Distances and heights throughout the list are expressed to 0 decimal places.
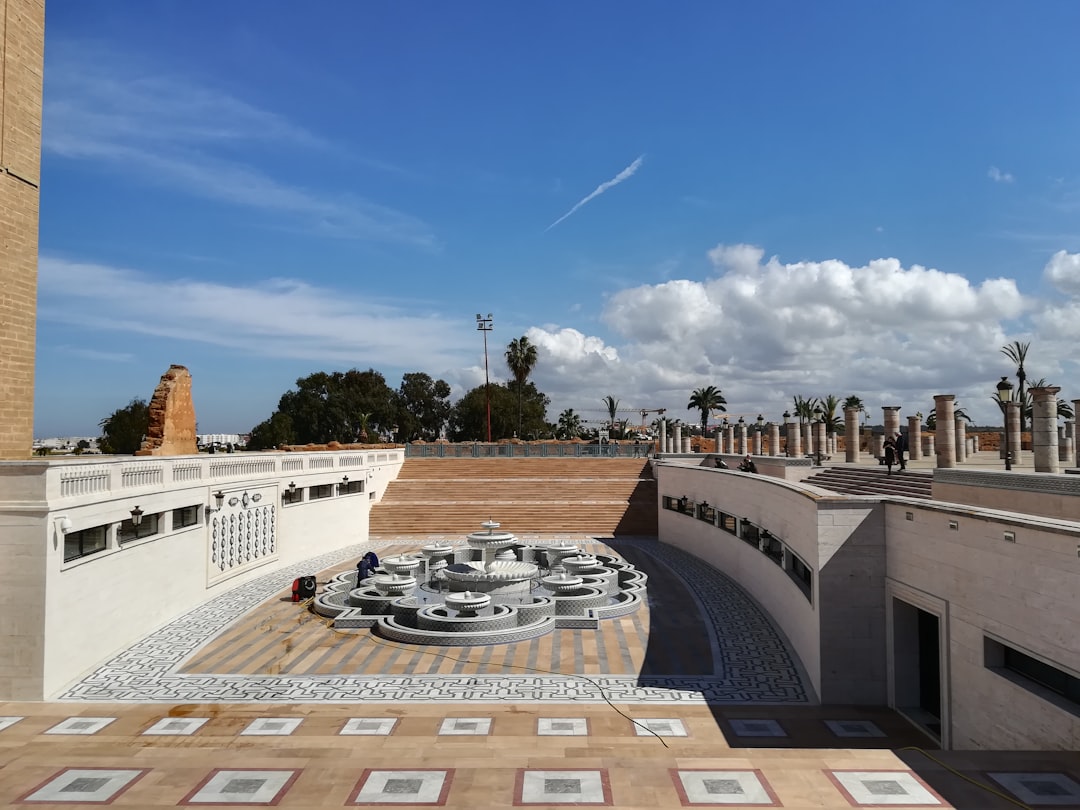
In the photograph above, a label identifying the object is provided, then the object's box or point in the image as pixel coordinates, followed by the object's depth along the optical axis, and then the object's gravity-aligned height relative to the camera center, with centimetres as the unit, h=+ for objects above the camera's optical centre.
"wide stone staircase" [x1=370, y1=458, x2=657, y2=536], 3225 -352
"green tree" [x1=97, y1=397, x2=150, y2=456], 5550 +15
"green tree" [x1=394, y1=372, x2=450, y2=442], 8550 +334
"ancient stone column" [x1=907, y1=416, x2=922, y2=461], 3055 -41
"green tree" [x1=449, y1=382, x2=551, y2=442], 7806 +176
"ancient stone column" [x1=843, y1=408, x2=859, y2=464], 2902 -31
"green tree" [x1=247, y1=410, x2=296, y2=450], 7400 -9
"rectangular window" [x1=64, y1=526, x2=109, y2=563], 1337 -232
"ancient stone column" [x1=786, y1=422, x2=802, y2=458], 3153 -44
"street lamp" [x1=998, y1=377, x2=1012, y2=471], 1825 +105
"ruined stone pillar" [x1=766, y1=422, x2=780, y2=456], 3875 -49
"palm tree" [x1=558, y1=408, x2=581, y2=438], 9656 +85
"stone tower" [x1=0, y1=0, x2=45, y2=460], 1700 +562
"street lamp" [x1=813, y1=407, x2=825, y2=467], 3046 -21
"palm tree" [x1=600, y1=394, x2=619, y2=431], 9219 +321
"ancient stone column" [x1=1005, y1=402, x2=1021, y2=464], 2108 +13
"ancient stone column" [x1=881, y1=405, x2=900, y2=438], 2428 +45
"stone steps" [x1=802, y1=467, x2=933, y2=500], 1809 -160
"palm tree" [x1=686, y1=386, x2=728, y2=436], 7956 +338
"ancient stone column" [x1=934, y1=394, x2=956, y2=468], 2028 -6
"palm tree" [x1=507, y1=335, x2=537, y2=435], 7644 +833
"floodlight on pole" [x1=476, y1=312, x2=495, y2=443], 5988 +959
